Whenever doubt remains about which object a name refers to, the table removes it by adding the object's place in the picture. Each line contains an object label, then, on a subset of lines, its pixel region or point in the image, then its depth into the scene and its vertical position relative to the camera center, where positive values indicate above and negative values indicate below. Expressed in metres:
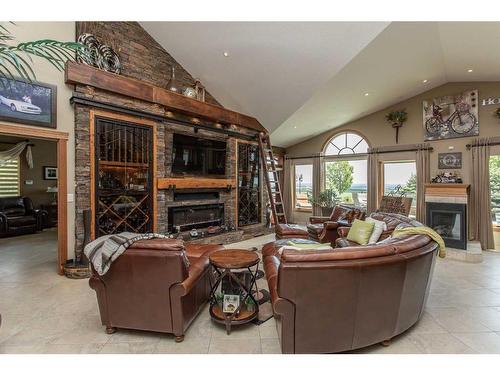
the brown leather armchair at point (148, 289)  2.08 -0.84
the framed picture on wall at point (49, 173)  7.32 +0.44
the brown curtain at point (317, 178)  7.86 +0.27
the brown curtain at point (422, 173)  6.01 +0.31
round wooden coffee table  2.30 -1.00
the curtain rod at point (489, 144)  5.19 +0.86
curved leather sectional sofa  1.80 -0.79
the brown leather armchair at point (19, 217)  5.91 -0.68
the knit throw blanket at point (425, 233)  2.37 -0.44
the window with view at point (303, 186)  8.38 +0.03
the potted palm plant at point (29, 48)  1.75 +1.03
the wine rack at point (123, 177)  4.05 +0.19
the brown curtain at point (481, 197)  5.27 -0.23
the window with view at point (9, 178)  6.57 +0.27
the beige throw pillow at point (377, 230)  3.66 -0.63
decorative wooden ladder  6.36 +0.21
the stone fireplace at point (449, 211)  4.91 -0.50
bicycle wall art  5.54 +1.58
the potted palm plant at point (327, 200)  7.34 -0.40
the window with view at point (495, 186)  5.35 +0.00
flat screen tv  5.11 +0.67
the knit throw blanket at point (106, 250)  2.04 -0.50
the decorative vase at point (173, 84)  5.05 +2.07
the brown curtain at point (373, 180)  6.77 +0.18
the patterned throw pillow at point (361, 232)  3.73 -0.68
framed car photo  3.34 +1.14
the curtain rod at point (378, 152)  6.01 +0.91
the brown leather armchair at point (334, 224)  4.71 -0.70
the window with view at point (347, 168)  7.32 +0.58
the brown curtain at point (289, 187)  8.56 +0.00
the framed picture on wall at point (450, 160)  5.68 +0.58
